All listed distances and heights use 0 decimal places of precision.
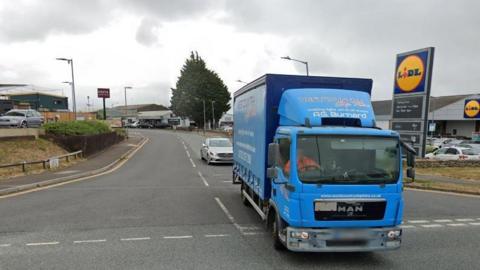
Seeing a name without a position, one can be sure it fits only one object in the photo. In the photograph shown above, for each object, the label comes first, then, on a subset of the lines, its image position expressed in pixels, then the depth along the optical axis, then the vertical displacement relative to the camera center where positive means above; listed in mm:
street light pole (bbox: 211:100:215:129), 84306 -1160
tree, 84000 +3889
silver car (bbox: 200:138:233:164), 22703 -2568
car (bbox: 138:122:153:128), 104625 -4497
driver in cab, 5754 -810
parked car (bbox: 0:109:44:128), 26108 -803
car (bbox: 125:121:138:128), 107231 -4665
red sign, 53112 +2234
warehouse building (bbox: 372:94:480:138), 64188 -1288
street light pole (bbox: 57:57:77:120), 32862 +2486
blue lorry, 5605 -1048
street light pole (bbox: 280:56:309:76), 23609 +3165
